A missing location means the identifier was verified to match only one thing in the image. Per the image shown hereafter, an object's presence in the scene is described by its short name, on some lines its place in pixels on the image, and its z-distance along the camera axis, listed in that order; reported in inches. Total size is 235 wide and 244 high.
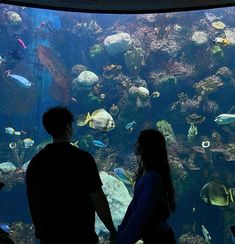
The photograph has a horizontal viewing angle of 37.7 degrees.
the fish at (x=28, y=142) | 498.8
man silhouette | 87.8
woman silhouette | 86.6
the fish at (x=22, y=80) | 484.4
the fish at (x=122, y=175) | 361.6
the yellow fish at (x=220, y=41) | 404.2
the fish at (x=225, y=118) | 390.0
